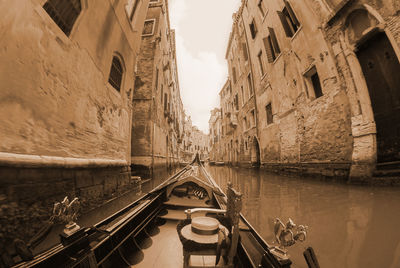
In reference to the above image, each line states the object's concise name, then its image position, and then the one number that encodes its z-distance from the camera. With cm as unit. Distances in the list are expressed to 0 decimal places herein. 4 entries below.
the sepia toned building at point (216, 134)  2852
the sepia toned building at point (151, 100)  877
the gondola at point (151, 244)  101
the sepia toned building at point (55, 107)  198
